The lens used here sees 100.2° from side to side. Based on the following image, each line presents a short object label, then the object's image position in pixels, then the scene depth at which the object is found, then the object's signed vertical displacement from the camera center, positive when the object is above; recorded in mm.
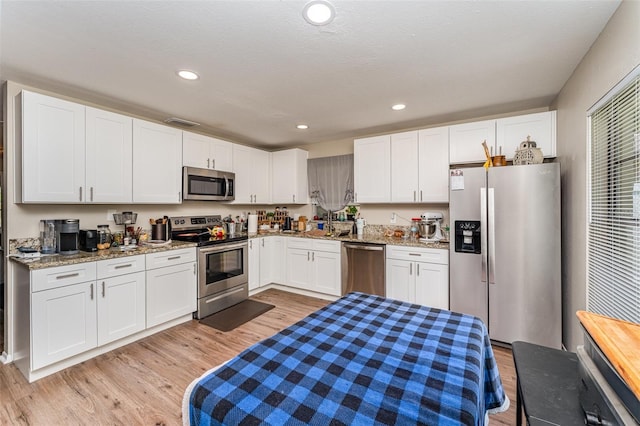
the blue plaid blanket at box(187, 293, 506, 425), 828 -608
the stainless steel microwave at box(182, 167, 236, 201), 3416 +388
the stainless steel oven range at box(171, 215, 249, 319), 3245 -666
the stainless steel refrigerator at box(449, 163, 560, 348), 2416 -361
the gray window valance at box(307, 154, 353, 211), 4266 +528
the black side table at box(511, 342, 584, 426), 938 -703
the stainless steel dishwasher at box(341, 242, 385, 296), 3363 -718
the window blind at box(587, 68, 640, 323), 1448 +42
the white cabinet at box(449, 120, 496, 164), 2990 +833
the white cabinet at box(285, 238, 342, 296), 3734 -773
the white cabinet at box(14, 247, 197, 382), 2070 -834
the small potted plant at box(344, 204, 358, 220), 4232 +22
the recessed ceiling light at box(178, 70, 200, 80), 2217 +1168
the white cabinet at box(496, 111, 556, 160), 2723 +850
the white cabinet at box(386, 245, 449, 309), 2977 -737
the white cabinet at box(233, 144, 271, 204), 4168 +630
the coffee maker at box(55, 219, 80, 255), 2471 -205
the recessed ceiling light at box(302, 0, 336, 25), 1471 +1150
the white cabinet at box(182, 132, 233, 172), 3461 +838
